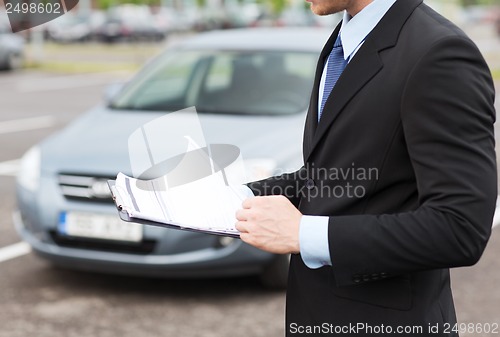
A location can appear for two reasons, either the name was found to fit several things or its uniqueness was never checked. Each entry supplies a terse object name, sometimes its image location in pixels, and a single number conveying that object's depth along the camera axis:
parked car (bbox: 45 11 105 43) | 36.19
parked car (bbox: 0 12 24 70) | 20.75
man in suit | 1.39
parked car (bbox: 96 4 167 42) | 36.03
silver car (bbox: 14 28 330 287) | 4.45
